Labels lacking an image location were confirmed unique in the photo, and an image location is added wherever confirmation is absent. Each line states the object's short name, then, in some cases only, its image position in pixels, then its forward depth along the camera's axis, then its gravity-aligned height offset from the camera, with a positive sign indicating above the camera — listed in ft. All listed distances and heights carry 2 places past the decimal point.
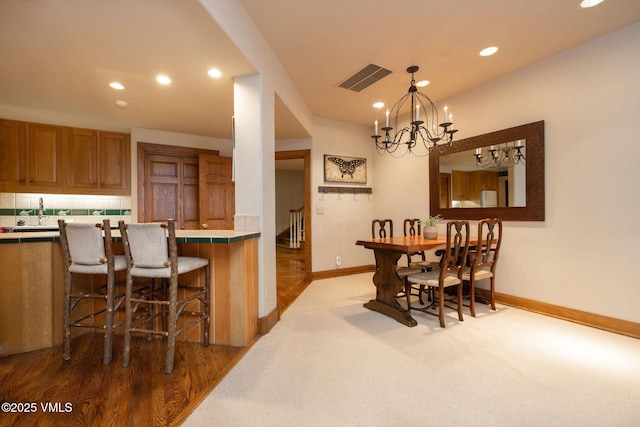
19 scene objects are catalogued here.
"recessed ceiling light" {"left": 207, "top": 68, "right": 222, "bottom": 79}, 7.63 +4.17
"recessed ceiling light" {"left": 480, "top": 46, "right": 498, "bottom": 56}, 8.47 +5.22
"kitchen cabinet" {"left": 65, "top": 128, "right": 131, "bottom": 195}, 11.89 +2.54
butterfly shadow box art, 14.37 +2.48
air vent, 9.64 +5.22
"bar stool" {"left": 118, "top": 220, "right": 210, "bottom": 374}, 5.67 -1.04
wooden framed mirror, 9.36 +1.25
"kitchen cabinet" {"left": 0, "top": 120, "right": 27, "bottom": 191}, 10.64 +2.55
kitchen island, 6.42 -1.85
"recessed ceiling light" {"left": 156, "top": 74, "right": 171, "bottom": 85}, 8.23 +4.30
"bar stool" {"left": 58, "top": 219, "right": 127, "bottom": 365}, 6.00 -1.05
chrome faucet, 12.01 +0.11
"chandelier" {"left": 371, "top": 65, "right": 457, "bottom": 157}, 12.32 +4.52
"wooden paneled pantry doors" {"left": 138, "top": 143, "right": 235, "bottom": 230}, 13.33 +1.42
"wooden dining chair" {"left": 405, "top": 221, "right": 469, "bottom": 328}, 7.93 -2.08
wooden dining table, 8.30 -2.06
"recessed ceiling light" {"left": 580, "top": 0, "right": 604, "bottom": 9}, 6.57 +5.19
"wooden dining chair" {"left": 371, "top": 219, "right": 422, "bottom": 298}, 8.89 -2.01
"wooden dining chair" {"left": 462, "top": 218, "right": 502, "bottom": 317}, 8.71 -1.83
